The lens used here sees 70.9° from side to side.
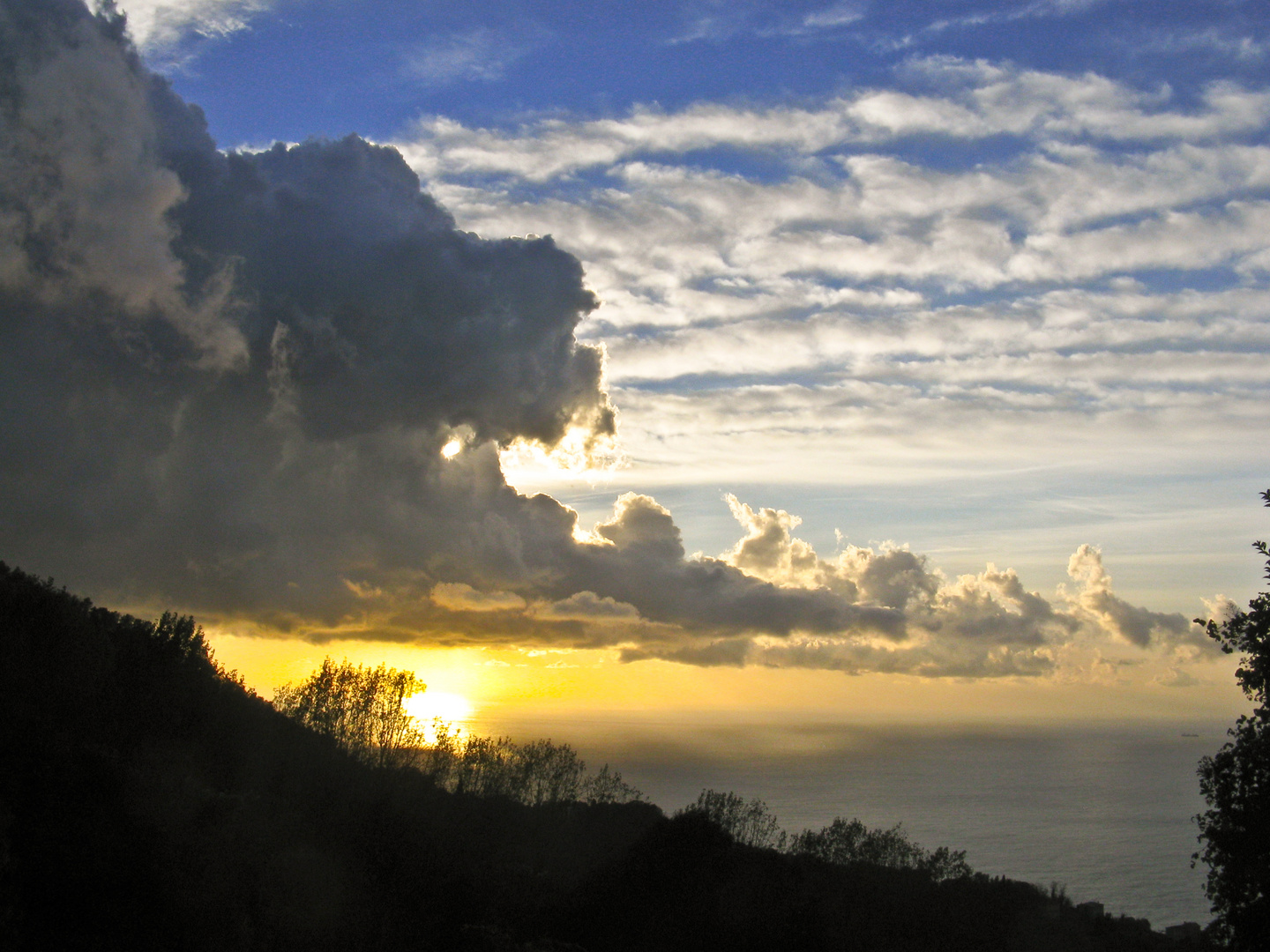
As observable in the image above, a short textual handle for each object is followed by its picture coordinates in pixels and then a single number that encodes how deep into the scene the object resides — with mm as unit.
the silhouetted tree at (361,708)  96375
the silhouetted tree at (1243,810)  26406
